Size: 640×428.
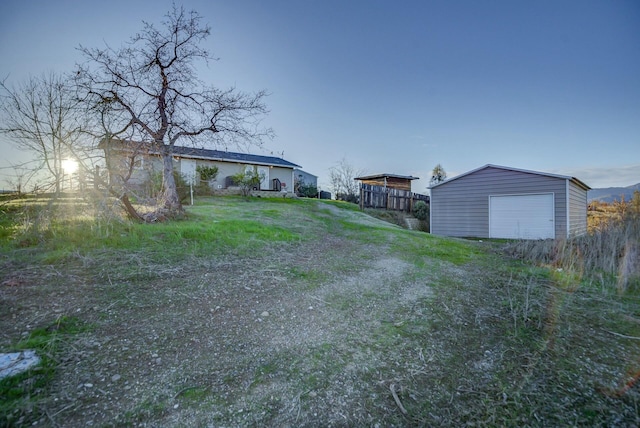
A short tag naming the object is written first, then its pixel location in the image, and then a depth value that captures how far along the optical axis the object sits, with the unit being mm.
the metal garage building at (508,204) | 10062
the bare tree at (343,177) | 23891
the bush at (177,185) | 8891
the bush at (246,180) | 15883
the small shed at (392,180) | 20391
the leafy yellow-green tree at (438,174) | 31219
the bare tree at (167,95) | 6715
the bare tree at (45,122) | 4766
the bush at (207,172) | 15359
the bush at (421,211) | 16578
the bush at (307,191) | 22844
